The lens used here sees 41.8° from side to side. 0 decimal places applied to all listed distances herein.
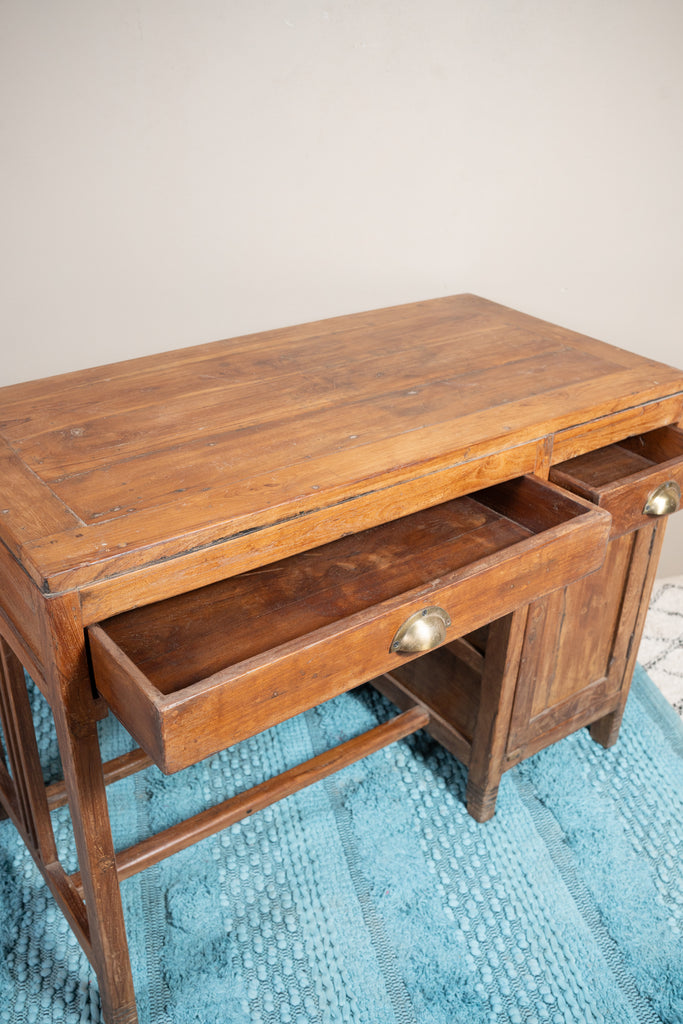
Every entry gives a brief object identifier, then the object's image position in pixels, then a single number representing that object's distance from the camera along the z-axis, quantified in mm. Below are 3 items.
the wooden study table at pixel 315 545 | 955
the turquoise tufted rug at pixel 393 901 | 1300
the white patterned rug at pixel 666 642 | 2031
